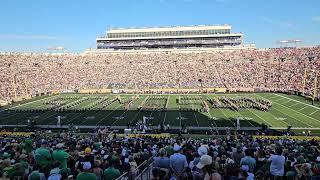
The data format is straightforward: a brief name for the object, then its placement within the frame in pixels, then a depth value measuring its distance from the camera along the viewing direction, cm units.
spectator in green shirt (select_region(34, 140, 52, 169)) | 552
